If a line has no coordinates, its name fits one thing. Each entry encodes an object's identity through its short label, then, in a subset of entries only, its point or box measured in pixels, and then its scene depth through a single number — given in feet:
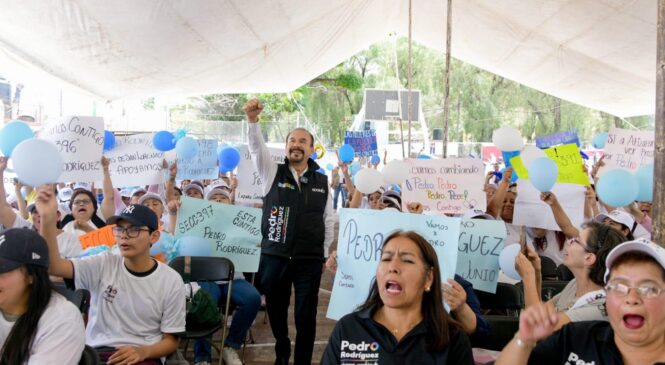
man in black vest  14.98
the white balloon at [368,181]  17.88
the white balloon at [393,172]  19.25
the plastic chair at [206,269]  14.49
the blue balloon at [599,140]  25.23
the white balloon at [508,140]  17.97
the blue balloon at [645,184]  12.69
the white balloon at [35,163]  9.71
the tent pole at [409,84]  28.09
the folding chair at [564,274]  14.73
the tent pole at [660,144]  8.70
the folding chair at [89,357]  8.10
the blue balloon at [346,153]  30.42
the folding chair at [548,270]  14.93
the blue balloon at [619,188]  11.80
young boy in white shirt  10.05
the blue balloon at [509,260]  11.43
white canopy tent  20.72
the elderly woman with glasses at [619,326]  6.22
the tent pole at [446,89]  22.65
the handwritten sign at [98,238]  13.00
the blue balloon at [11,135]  13.32
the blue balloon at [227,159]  24.63
